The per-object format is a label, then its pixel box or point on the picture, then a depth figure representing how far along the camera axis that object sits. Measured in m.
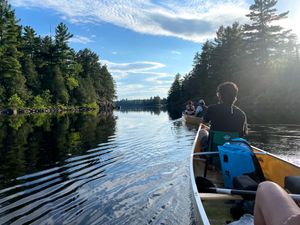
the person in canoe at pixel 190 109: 18.49
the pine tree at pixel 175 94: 73.43
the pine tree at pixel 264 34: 35.80
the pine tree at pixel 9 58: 36.62
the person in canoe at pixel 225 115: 4.36
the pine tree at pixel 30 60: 42.70
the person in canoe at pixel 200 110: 16.21
